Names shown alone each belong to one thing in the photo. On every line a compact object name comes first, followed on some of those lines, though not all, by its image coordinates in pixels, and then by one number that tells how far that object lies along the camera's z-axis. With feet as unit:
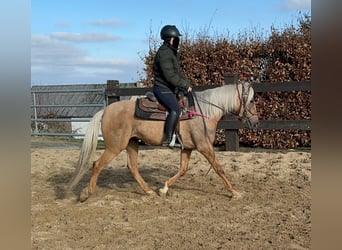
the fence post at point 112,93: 31.07
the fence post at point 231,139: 27.45
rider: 17.11
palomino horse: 17.60
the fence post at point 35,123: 40.79
